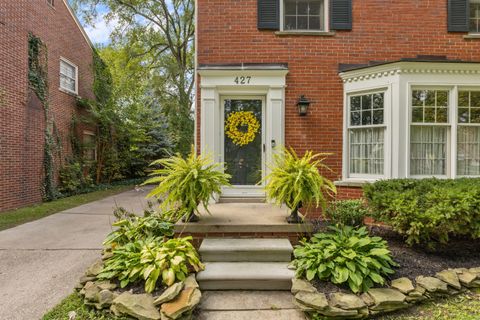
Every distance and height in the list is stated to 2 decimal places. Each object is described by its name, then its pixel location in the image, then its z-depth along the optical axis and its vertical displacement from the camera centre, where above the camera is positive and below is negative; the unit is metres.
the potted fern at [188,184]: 3.68 -0.39
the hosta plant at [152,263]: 2.95 -1.24
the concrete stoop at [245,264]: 3.13 -1.37
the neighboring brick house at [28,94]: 7.12 +1.91
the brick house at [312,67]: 5.45 +1.83
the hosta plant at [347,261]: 2.93 -1.22
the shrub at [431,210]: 3.40 -0.70
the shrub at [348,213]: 4.17 -0.88
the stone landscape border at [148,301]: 2.58 -1.46
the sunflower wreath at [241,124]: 5.64 +0.64
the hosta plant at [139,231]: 3.78 -1.08
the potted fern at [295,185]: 3.64 -0.39
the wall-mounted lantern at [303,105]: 5.44 +1.05
